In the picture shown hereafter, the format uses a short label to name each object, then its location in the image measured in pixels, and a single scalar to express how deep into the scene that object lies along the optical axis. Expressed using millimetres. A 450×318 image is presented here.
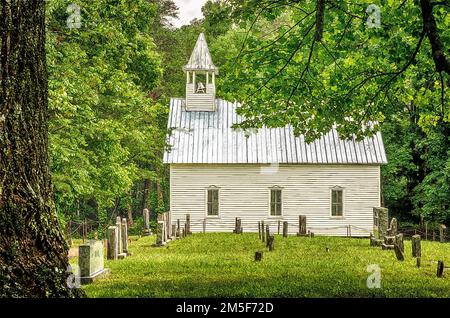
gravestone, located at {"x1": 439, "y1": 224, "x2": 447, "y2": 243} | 31812
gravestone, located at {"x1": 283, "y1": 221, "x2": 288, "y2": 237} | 31059
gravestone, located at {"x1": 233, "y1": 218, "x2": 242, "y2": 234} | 35188
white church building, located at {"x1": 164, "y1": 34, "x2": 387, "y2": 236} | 36938
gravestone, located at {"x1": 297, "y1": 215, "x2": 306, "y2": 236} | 33500
